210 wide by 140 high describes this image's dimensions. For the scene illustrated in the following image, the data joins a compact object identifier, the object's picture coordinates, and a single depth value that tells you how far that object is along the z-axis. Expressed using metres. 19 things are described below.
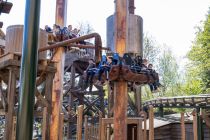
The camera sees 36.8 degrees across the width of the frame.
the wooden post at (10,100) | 6.54
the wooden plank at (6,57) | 6.77
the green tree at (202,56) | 21.41
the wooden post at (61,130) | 6.70
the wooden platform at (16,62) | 6.70
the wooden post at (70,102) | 14.82
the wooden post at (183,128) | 6.02
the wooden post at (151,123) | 6.10
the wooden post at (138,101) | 14.31
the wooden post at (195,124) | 5.92
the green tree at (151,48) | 27.01
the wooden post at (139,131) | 6.49
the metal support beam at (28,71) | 2.09
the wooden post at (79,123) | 6.52
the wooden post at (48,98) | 7.24
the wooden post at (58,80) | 7.68
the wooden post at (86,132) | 7.73
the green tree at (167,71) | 27.84
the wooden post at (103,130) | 6.82
